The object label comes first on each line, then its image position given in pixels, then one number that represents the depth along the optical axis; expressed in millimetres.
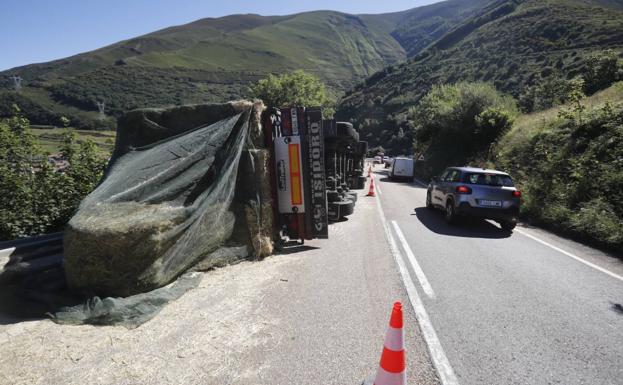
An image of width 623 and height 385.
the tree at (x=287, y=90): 46219
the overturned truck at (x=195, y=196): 4207
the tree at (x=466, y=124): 22344
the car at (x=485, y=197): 8703
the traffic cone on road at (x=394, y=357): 2527
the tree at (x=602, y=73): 20828
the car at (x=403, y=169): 25531
